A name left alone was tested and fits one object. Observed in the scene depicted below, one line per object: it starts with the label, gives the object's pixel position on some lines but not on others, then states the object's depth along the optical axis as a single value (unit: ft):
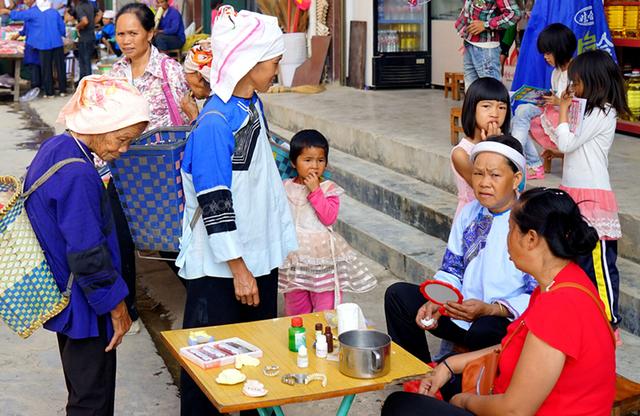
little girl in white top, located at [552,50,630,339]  14.99
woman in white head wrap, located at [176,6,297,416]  11.15
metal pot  9.53
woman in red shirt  8.50
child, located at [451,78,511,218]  14.57
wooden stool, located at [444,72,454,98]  31.30
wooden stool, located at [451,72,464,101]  30.60
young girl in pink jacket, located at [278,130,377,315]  15.20
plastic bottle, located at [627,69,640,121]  24.09
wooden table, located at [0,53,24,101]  51.13
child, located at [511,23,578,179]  19.48
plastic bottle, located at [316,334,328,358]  10.20
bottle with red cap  10.37
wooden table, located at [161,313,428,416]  9.12
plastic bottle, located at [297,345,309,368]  9.97
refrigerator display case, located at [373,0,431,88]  34.40
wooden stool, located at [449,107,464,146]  22.86
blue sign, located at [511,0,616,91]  21.24
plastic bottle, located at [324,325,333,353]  10.32
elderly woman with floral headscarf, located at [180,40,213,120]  15.61
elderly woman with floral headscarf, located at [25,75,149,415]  9.99
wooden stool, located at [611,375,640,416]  10.38
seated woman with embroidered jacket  12.16
